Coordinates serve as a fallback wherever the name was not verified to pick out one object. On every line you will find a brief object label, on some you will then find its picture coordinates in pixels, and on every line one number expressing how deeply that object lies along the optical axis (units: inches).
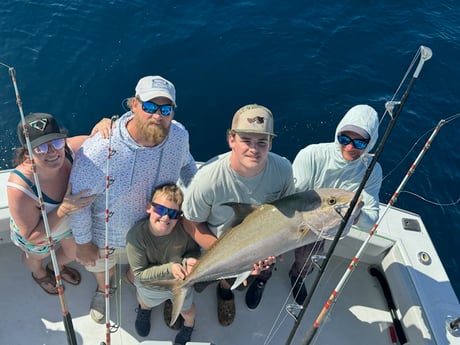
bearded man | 107.3
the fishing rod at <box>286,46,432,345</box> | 98.2
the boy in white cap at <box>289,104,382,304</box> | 122.2
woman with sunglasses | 103.5
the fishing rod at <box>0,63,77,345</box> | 100.7
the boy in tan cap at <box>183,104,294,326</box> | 102.2
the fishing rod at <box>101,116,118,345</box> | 104.5
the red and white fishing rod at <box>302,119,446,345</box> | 105.3
